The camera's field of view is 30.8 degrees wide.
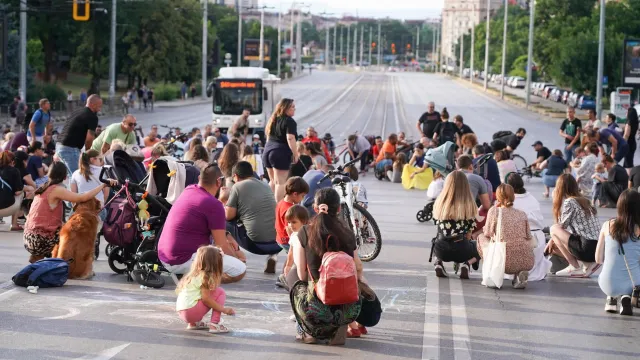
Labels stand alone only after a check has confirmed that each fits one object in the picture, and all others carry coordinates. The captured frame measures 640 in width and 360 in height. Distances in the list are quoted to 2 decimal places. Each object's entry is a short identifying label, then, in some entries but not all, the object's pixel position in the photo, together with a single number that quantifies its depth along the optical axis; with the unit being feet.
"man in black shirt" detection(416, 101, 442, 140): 92.43
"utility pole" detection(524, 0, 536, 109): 255.13
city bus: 165.37
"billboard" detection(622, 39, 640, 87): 181.16
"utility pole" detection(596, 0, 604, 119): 185.02
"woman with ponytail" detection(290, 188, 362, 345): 30.83
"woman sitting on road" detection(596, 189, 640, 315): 37.29
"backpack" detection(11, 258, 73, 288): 39.50
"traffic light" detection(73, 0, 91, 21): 106.32
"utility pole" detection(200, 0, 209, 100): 285.60
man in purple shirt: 37.70
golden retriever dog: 40.65
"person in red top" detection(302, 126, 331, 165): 85.92
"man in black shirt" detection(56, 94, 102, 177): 58.03
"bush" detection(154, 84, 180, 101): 300.40
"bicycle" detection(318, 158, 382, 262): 46.42
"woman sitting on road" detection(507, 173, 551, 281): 43.42
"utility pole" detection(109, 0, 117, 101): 215.92
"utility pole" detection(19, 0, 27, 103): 153.28
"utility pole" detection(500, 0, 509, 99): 301.80
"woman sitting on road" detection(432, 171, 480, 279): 42.06
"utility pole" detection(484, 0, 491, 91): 343.11
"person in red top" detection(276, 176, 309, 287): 40.42
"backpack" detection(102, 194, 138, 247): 41.50
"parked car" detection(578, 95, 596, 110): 259.80
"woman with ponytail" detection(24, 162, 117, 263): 42.83
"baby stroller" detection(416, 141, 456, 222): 57.82
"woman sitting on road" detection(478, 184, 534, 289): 41.63
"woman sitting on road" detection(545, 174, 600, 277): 43.14
